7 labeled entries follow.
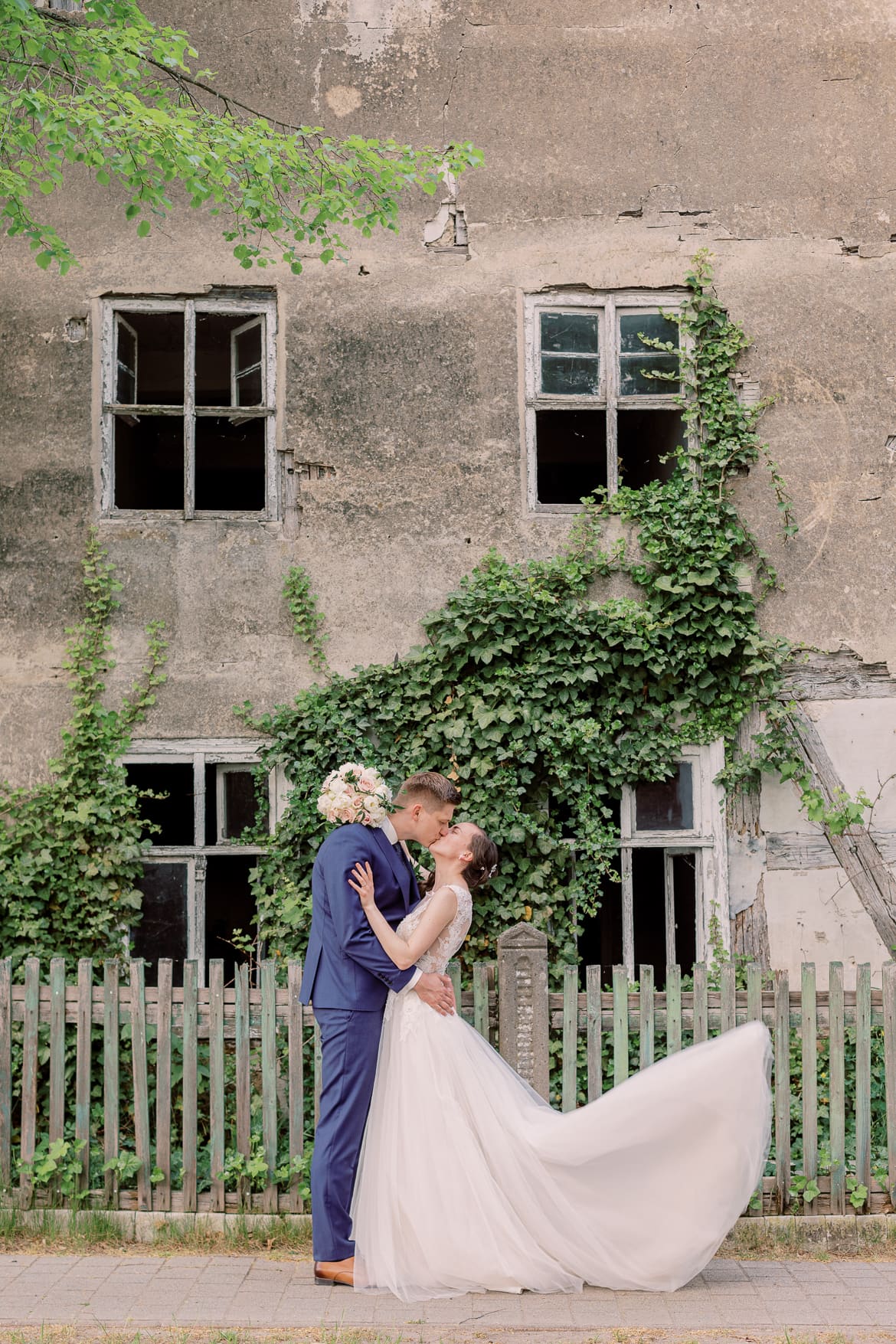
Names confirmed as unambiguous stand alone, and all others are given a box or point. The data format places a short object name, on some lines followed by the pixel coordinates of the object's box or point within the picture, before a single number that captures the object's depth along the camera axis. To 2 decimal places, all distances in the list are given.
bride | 4.86
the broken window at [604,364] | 8.44
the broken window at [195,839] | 8.06
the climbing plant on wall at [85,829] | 7.73
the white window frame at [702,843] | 8.11
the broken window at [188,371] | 8.30
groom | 5.12
